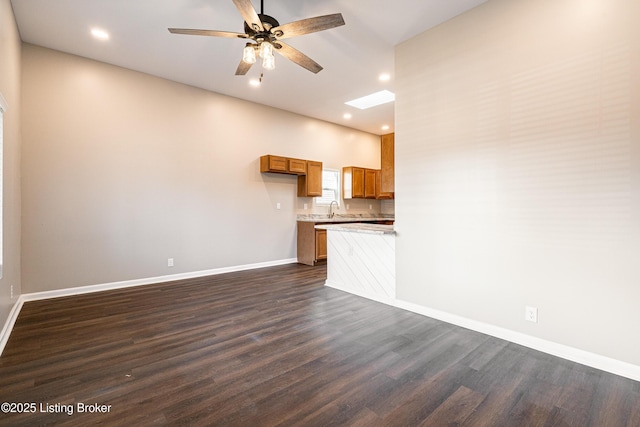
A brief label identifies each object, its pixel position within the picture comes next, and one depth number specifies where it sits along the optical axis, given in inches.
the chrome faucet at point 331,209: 279.5
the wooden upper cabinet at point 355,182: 285.4
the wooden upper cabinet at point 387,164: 165.3
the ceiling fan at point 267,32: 92.2
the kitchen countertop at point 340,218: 247.8
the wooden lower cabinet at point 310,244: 233.9
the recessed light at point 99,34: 134.1
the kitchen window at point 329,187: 275.5
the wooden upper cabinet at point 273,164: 222.4
